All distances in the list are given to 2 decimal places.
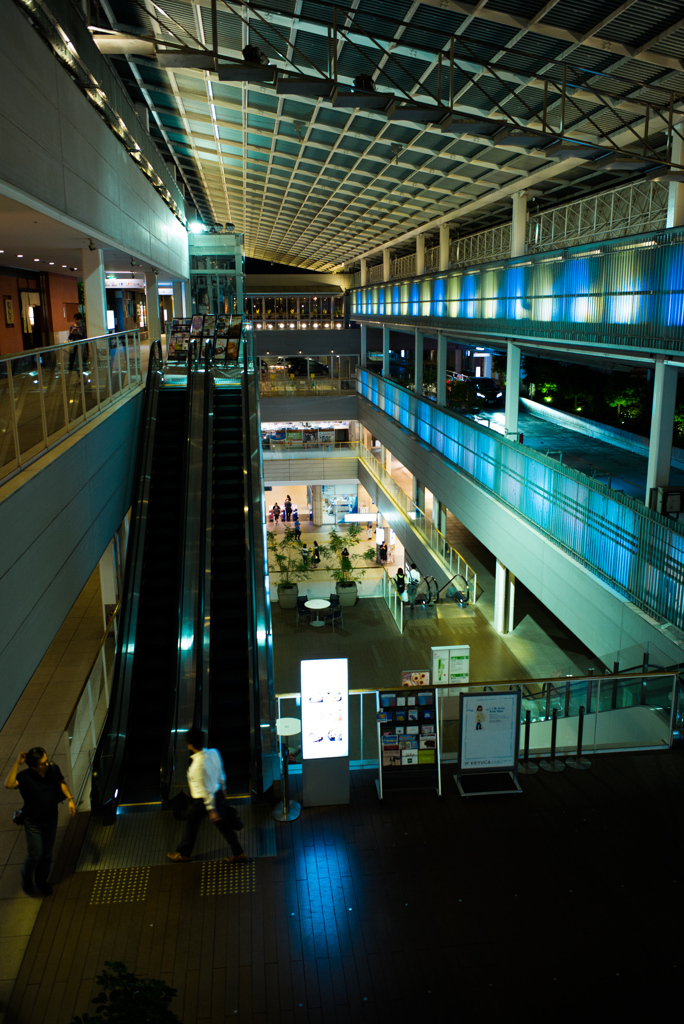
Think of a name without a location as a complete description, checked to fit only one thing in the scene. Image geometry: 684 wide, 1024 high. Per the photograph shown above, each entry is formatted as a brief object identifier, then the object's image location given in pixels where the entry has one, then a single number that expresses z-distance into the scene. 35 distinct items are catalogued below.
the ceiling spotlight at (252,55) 9.02
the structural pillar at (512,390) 13.13
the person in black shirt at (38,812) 5.76
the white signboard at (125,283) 22.14
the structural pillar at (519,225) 15.24
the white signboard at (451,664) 11.35
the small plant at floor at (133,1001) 3.36
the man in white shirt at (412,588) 16.44
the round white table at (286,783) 6.73
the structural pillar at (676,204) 10.05
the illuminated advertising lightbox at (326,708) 6.78
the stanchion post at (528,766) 7.28
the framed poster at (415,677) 9.45
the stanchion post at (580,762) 7.28
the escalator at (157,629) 7.69
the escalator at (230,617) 7.97
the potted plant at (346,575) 17.03
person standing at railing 8.19
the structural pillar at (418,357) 22.37
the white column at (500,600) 14.54
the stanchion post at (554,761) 7.27
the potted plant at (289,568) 16.68
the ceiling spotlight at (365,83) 9.85
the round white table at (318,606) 15.64
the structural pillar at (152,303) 18.95
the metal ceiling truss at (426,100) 8.83
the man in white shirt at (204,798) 6.09
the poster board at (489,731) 6.96
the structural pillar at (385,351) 28.75
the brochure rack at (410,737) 6.99
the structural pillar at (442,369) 18.86
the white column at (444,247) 22.27
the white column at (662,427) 8.13
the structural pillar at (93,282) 10.92
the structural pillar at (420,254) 25.42
